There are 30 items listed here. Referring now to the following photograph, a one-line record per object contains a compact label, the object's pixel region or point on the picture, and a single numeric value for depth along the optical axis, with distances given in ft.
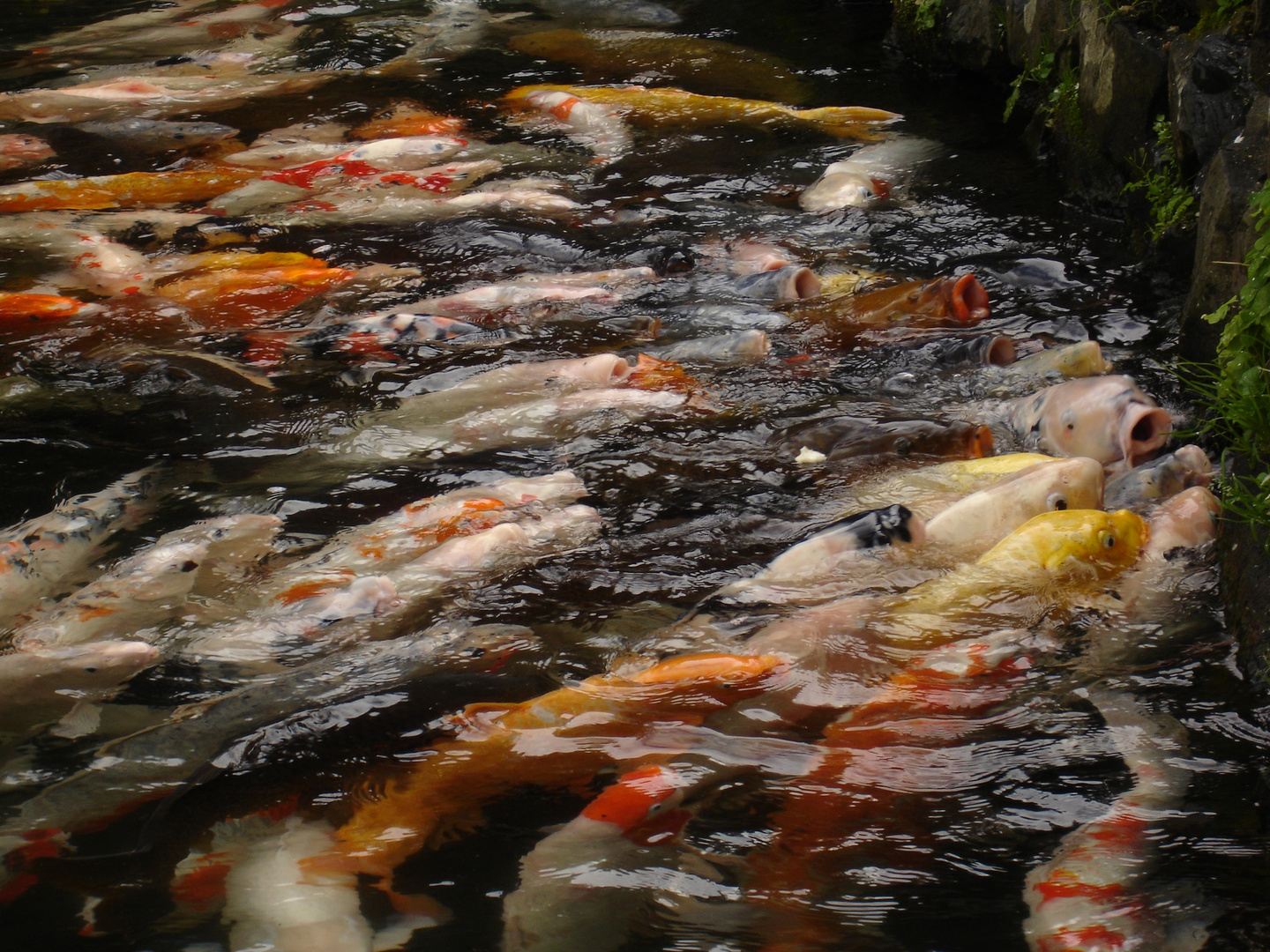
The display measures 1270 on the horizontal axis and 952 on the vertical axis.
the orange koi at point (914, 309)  35.35
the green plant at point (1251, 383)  21.09
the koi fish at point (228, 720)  18.44
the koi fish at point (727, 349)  34.88
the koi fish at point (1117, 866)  14.75
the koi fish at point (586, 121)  55.67
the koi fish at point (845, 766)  15.58
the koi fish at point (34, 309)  39.09
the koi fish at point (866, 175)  46.14
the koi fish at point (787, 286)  38.50
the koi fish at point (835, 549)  23.81
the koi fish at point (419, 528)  25.73
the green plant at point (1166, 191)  35.83
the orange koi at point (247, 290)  39.86
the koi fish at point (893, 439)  28.40
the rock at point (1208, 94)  30.96
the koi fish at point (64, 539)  25.91
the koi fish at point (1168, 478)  25.30
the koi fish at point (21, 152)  56.39
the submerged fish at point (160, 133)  59.00
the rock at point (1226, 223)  26.40
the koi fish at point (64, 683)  21.31
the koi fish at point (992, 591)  21.94
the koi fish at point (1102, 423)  27.25
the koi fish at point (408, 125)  57.67
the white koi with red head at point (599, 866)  15.42
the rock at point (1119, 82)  38.06
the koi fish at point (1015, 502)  24.62
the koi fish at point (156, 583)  24.23
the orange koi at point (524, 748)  17.69
